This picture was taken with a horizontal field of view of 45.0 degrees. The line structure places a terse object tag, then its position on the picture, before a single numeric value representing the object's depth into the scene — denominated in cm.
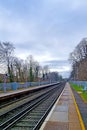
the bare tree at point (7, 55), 2592
